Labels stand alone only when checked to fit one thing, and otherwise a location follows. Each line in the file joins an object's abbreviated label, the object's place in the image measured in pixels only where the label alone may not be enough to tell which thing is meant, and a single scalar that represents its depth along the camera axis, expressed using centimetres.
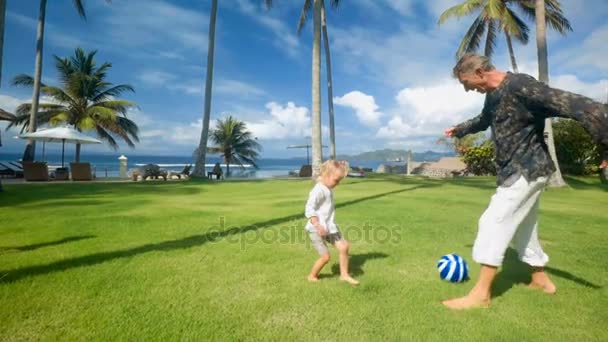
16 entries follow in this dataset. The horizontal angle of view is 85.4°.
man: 285
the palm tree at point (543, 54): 1453
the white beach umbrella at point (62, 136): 1803
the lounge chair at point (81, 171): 1880
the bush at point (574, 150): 2044
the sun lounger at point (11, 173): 2075
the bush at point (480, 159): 2512
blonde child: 366
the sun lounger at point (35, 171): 1714
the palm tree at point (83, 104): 2656
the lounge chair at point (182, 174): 2303
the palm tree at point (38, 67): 1917
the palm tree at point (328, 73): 2516
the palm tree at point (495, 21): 2078
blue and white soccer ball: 364
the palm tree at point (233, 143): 3812
